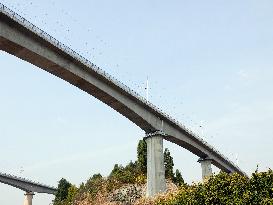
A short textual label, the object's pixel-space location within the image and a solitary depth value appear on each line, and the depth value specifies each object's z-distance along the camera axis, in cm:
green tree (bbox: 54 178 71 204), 8661
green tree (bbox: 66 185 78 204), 8112
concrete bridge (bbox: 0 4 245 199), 3956
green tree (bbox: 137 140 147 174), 7125
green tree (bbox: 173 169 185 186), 7406
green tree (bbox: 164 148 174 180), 7412
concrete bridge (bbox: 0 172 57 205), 11294
